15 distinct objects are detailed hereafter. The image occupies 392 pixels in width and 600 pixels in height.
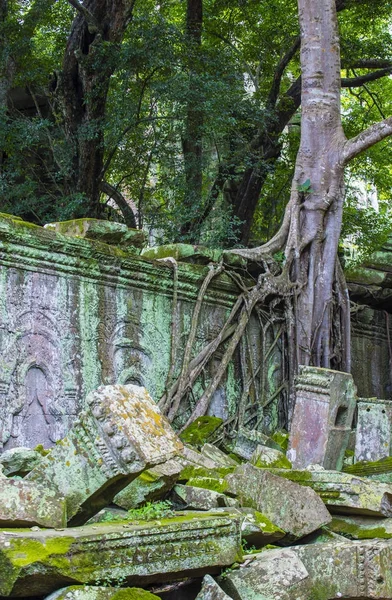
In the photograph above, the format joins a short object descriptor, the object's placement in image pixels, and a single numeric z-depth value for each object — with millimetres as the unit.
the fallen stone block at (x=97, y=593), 3562
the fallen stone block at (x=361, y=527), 5105
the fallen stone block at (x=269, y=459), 6160
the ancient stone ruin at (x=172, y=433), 3941
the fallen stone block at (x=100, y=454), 4172
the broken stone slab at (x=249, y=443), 7477
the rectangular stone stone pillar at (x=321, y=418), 7207
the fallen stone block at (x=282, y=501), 4801
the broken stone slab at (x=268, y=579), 4062
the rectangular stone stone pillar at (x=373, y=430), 7473
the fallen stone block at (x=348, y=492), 5258
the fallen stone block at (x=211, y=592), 3799
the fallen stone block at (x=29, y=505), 3953
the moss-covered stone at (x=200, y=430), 8219
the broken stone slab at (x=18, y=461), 4988
